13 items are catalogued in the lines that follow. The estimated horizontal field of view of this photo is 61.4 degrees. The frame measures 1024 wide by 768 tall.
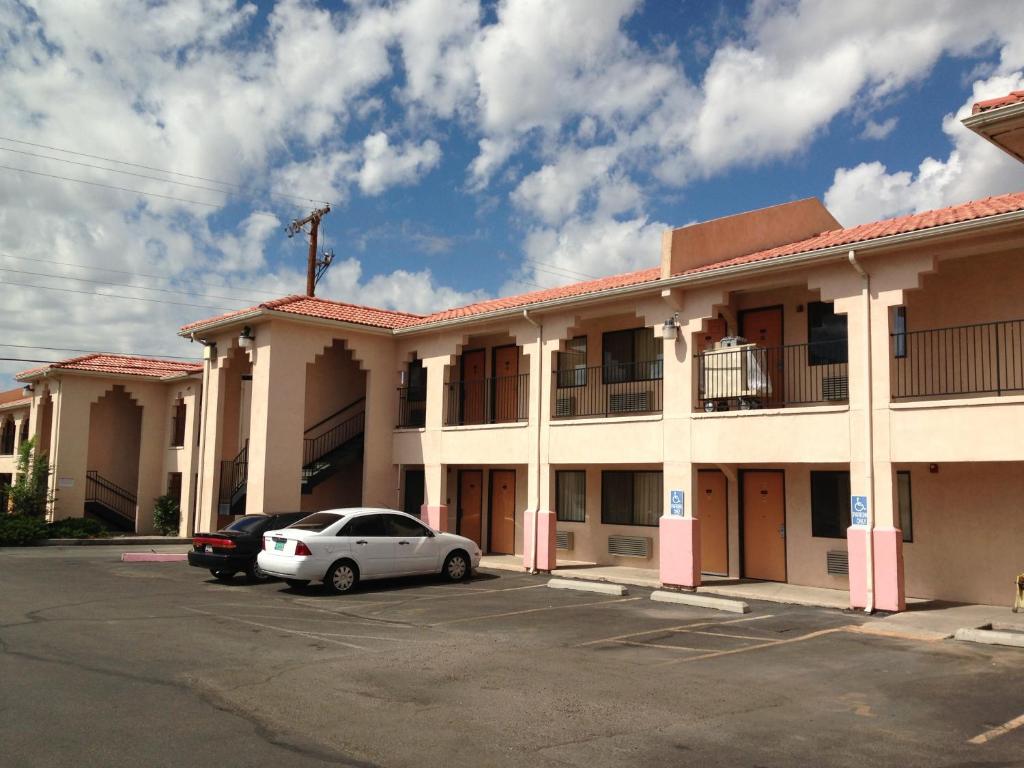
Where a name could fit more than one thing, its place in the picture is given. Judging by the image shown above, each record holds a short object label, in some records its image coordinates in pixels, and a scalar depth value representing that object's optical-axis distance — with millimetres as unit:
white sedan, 14609
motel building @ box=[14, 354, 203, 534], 29156
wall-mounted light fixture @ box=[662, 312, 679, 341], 16672
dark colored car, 16109
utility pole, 37906
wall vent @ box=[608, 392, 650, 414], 19391
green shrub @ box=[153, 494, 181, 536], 28219
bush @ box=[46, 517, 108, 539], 25172
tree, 27000
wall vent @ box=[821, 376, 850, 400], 16078
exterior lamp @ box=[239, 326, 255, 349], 21359
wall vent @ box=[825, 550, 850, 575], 15953
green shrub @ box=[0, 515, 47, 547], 23453
